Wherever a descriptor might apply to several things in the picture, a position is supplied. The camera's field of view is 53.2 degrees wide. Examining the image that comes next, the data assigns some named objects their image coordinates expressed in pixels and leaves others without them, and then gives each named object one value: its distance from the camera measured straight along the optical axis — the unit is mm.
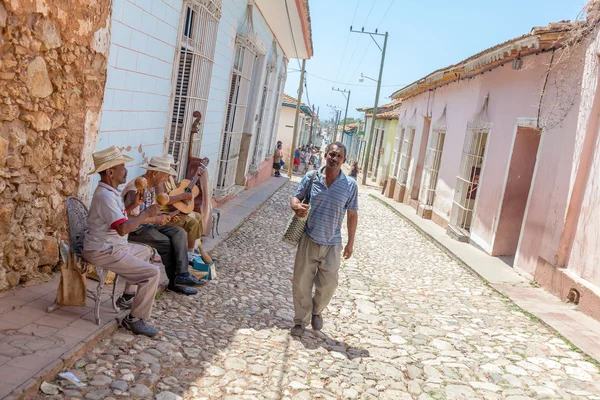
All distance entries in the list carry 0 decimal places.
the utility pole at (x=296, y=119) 22948
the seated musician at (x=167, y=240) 4871
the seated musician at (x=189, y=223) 5805
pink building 7070
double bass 5699
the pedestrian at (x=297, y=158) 28703
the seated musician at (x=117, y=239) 3846
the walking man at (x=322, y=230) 4715
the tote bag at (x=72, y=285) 3915
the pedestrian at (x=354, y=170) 19634
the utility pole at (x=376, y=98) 26525
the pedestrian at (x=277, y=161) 20422
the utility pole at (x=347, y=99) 58934
